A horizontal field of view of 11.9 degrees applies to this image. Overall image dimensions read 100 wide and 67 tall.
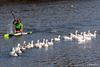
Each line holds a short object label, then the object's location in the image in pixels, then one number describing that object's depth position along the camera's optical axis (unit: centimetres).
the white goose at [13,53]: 3636
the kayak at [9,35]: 4458
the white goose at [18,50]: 3717
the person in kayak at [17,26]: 4472
